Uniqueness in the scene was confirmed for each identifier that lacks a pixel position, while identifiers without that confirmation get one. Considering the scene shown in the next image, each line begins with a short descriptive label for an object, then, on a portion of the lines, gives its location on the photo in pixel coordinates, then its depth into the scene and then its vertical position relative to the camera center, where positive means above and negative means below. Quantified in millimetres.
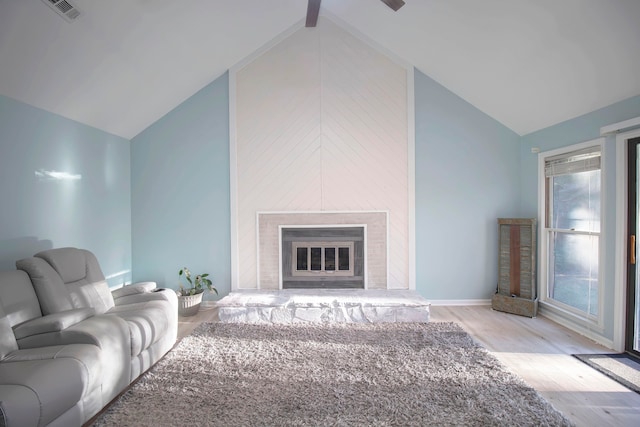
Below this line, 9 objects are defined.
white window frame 3320 -671
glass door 3041 -444
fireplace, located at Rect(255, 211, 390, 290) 4594 -543
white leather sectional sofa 1779 -854
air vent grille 2449 +1447
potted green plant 4262 -1058
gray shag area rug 2148 -1273
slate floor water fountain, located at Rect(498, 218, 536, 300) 4191 -606
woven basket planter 4250 -1165
